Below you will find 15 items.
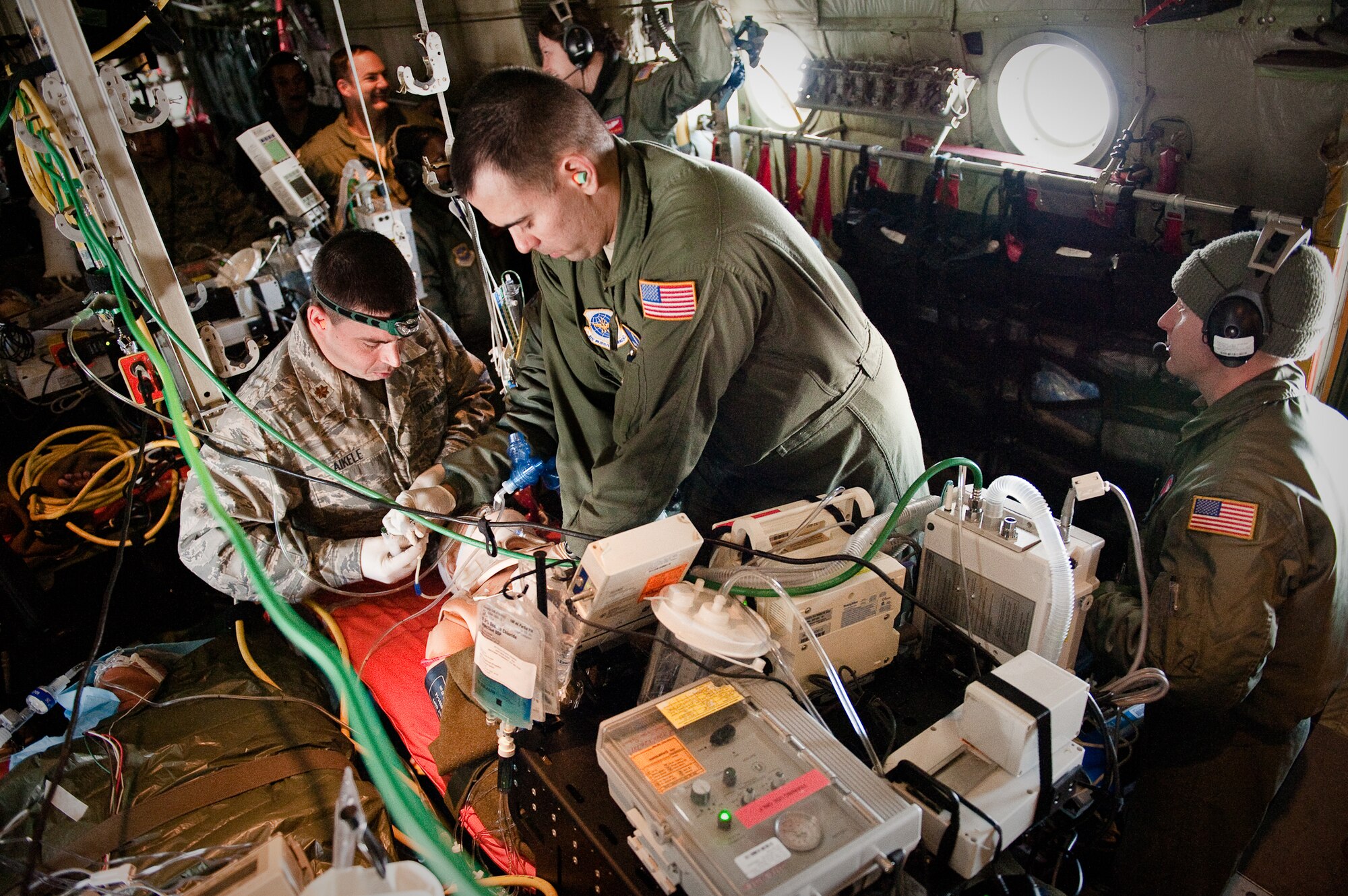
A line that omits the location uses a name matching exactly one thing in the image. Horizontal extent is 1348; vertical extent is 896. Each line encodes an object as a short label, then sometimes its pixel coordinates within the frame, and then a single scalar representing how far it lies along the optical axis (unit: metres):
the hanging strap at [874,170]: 5.02
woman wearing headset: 4.61
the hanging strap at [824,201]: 5.31
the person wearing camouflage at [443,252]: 4.68
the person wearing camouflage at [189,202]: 4.89
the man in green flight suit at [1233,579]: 1.74
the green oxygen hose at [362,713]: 0.76
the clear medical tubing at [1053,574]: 1.41
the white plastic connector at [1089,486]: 1.54
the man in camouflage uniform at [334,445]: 2.36
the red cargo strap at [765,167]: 5.79
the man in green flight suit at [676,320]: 1.87
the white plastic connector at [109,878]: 1.18
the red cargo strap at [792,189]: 5.52
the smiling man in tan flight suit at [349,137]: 4.84
